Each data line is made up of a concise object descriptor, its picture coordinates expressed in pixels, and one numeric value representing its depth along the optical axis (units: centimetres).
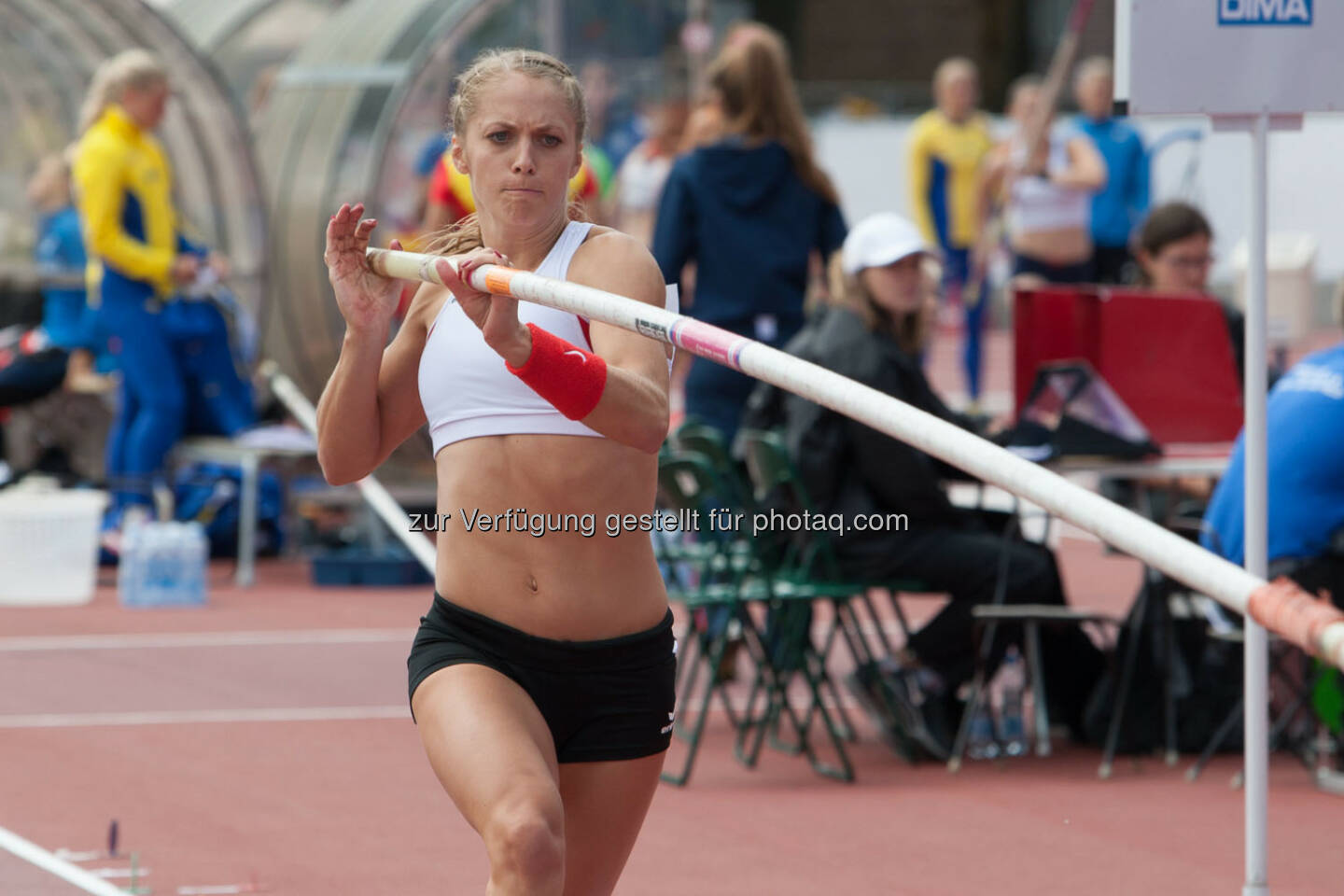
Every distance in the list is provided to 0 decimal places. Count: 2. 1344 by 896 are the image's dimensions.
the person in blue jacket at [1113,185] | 2861
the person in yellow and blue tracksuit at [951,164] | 3297
